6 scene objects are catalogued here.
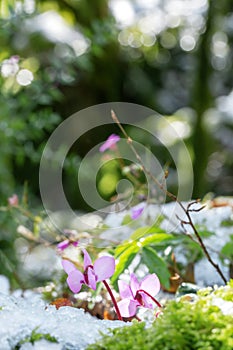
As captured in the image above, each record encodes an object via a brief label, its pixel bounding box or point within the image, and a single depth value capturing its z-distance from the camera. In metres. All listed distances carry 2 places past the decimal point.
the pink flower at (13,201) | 0.81
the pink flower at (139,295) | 0.63
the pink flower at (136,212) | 0.78
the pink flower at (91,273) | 0.62
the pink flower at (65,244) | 0.75
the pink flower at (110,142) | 0.80
